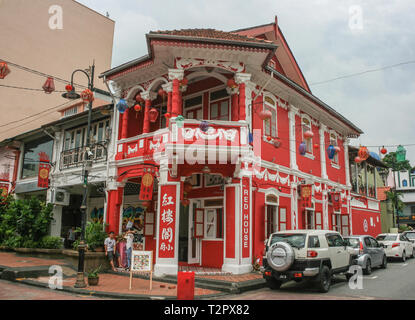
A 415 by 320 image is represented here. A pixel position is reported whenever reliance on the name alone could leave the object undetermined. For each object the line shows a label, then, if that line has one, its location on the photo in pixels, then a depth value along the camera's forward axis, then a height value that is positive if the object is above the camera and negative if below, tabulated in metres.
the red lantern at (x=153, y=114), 12.91 +4.16
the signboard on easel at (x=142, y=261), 10.20 -1.02
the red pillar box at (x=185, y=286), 8.16 -1.38
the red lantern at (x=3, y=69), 10.56 +4.71
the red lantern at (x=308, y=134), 15.02 +4.09
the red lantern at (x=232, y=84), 13.17 +5.46
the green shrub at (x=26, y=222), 18.36 +0.13
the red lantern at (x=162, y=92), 14.07 +5.42
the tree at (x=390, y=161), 34.34 +7.07
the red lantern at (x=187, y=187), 13.27 +1.53
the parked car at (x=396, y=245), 16.91 -0.70
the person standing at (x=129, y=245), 13.51 -0.73
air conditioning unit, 18.83 +1.52
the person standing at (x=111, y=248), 13.41 -0.86
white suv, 9.57 -0.82
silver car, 12.97 -0.84
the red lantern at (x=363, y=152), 14.85 +3.33
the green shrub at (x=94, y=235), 13.78 -0.38
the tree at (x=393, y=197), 30.22 +2.94
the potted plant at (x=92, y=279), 10.41 -1.59
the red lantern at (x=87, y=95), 11.30 +4.22
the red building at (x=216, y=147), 12.12 +3.11
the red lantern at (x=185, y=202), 13.52 +0.97
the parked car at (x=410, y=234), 22.32 -0.19
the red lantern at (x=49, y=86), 11.54 +4.61
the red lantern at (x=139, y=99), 15.30 +5.65
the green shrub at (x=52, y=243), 17.42 -0.91
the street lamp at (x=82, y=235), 10.06 -0.30
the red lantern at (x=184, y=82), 12.98 +5.40
